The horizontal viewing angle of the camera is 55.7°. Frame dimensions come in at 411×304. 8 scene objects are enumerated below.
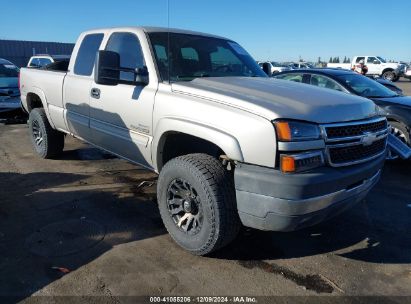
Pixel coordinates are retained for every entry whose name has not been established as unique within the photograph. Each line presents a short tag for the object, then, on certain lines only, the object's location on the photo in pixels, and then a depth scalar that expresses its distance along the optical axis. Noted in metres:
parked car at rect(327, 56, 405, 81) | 31.78
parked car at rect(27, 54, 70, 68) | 12.69
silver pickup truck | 2.74
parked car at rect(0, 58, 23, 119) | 9.17
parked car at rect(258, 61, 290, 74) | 36.58
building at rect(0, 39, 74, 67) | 34.66
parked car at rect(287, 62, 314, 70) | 41.84
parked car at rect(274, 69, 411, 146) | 6.41
